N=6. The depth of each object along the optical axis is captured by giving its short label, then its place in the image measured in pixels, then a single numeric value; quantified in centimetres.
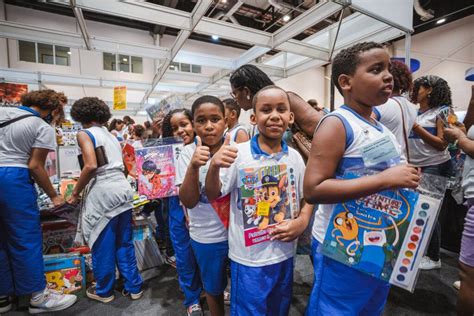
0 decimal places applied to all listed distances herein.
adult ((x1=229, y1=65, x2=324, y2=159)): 143
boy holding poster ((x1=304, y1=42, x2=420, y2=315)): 79
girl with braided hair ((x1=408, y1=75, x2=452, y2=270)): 218
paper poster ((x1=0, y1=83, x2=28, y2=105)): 359
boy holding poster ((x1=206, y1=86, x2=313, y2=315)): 108
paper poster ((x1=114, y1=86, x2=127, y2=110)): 448
